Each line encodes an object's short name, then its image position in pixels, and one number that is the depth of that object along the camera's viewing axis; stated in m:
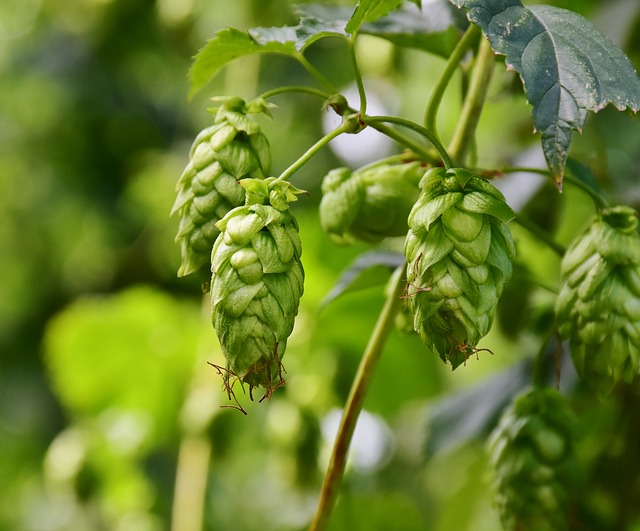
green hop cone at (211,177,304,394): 0.45
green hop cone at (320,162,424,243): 0.50
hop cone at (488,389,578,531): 0.52
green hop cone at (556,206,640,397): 0.48
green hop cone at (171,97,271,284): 0.47
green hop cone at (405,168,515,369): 0.45
